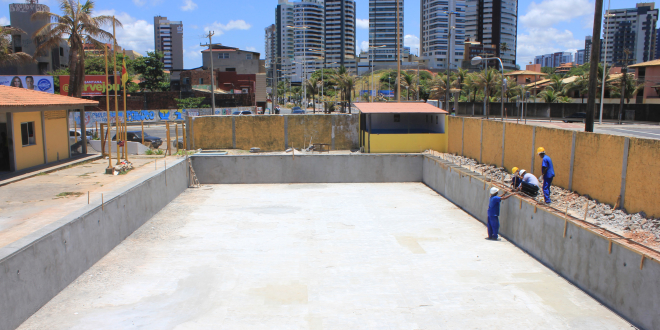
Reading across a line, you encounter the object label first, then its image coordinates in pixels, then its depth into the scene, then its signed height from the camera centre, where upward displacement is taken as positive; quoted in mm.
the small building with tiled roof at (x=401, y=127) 28172 -1063
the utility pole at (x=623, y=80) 45012 +3155
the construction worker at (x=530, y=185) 14492 -2231
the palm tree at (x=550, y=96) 62556 +2135
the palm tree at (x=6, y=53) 40969 +4870
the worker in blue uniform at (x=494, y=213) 14707 -3193
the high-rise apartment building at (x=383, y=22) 196750 +36686
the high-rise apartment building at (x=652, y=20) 178525 +36553
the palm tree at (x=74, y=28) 31469 +5348
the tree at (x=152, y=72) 83625 +6573
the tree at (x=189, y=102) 71562 +1088
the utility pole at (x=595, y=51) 15078 +1925
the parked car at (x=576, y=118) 46312 -624
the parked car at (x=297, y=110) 80188 -13
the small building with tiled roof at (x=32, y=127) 18922 -804
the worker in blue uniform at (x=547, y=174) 14141 -1844
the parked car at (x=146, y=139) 33094 -2136
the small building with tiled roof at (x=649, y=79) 56156 +3906
